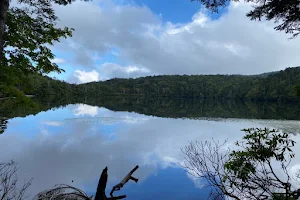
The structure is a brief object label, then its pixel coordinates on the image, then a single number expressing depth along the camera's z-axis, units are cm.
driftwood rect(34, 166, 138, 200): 261
